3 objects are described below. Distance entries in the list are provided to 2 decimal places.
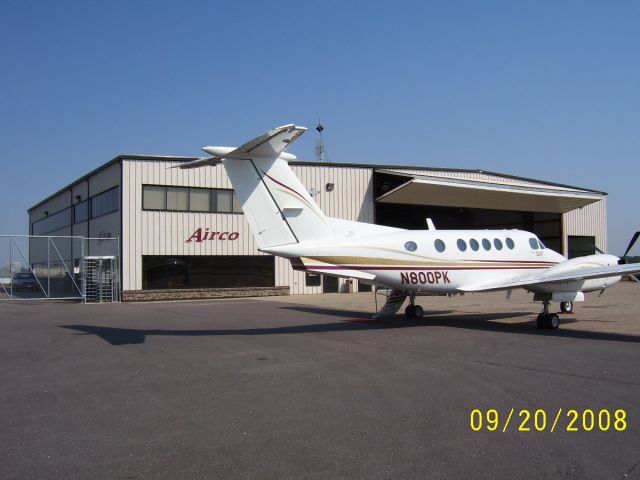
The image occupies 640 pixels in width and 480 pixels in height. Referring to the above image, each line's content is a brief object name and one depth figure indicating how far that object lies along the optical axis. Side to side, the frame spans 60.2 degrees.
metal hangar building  29.72
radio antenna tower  44.97
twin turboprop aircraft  13.32
